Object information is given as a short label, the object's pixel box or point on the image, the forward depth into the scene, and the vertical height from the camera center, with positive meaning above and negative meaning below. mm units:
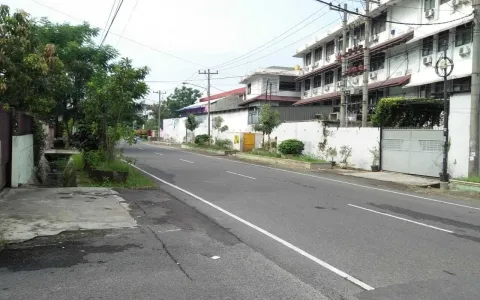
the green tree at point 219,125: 49094 +900
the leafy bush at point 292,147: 28828 -934
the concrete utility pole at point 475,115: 15688 +767
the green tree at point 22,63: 13586 +2347
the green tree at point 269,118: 31750 +1146
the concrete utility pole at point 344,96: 28891 +2672
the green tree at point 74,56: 25609 +4778
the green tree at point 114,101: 15352 +1165
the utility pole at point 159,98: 83188 +6759
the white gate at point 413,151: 18625 -773
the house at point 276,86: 53031 +6135
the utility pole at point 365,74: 25369 +3694
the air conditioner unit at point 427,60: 26828 +4860
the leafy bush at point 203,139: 48381 -765
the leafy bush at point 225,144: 43772 -1186
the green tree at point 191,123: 56156 +1258
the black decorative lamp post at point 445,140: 16125 -192
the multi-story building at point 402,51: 24484 +6098
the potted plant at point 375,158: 22344 -1274
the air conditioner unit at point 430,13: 26656 +7840
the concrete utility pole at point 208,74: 53119 +7522
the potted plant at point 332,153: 26017 -1235
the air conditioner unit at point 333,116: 35075 +1532
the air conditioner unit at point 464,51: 23559 +4811
